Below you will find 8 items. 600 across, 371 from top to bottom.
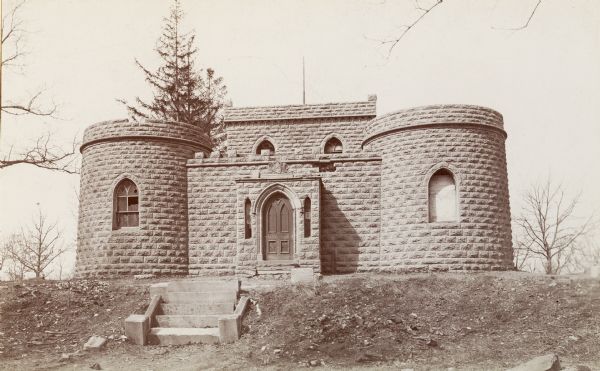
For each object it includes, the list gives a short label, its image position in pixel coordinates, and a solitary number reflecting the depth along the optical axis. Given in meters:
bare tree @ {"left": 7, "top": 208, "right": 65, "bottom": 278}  41.81
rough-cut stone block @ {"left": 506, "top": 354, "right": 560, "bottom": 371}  9.39
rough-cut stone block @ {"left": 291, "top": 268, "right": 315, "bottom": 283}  15.56
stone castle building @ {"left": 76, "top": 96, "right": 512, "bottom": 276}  18.22
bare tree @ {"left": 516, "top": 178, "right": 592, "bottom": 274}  33.81
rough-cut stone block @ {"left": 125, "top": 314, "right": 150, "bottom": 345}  12.58
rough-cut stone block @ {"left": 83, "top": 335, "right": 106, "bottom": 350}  12.21
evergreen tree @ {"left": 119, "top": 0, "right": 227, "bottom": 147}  35.00
